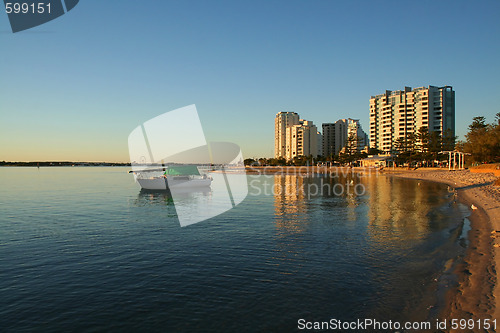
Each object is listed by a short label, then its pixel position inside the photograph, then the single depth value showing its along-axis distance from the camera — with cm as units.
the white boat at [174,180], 5072
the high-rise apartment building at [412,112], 15538
